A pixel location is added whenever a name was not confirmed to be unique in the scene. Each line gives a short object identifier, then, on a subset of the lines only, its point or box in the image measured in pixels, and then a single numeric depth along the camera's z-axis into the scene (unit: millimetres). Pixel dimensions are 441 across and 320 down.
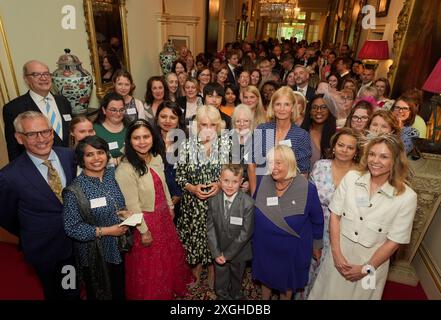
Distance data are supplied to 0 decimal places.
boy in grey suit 2291
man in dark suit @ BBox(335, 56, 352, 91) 6551
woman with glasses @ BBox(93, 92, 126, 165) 2883
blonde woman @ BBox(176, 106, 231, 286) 2533
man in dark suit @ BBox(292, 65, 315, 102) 4715
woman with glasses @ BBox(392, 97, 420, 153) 3134
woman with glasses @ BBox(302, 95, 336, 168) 3225
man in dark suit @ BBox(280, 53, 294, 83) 7133
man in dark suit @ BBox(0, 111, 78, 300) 1980
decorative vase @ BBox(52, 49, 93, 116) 3359
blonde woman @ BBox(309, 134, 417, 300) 1907
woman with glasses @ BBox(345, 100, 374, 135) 2941
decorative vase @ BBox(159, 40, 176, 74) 6102
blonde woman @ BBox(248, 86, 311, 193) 2775
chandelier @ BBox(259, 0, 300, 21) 11344
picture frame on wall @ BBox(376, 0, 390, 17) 6688
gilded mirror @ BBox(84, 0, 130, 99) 4250
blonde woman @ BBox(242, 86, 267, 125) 3631
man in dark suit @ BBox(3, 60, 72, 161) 2789
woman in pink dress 2223
